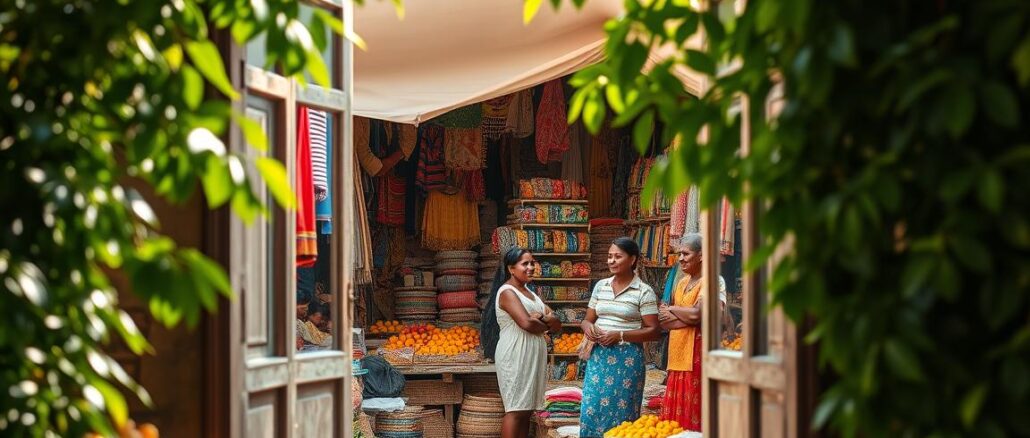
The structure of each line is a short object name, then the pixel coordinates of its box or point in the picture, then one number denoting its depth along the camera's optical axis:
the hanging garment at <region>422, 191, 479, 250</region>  10.94
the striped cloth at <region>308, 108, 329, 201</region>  5.06
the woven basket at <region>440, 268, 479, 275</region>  10.83
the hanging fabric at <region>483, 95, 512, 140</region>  10.69
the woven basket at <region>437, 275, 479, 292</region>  10.83
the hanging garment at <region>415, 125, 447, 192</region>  10.87
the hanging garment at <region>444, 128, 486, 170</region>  10.83
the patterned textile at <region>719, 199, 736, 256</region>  5.89
